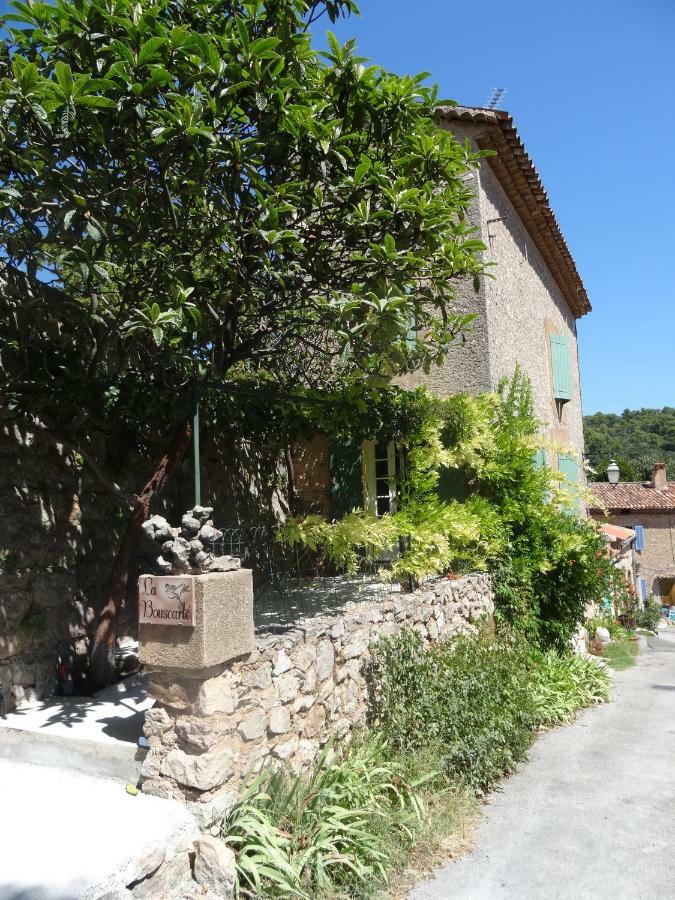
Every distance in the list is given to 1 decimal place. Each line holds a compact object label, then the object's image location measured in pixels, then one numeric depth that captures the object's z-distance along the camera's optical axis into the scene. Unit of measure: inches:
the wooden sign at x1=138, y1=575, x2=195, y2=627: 146.9
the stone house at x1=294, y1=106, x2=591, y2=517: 361.7
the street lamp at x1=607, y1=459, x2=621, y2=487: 743.1
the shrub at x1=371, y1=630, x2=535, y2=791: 208.1
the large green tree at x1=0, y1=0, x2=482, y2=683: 158.1
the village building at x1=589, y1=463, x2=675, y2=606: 1066.1
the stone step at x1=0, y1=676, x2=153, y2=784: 157.5
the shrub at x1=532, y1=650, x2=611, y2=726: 287.4
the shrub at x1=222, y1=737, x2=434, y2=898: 139.9
